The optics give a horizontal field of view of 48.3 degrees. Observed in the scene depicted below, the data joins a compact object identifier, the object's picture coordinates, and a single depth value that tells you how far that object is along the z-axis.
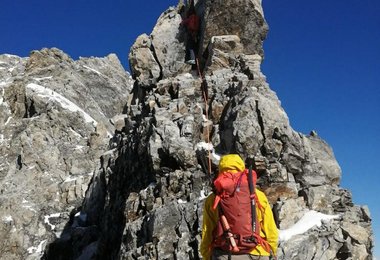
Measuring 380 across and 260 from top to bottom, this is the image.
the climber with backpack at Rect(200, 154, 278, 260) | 6.71
